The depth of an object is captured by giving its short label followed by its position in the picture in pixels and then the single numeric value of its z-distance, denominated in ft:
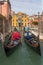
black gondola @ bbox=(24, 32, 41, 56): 13.62
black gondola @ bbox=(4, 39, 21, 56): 12.63
